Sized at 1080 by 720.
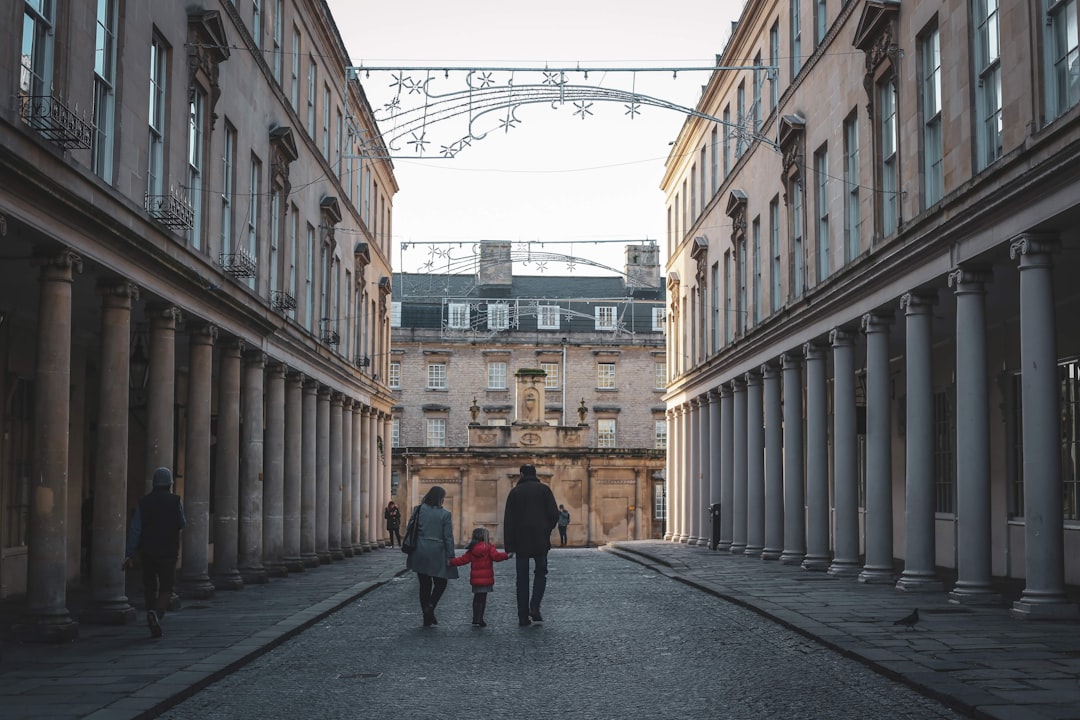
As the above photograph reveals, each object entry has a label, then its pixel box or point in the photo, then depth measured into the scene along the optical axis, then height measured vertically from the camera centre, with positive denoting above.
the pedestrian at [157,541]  14.67 -0.87
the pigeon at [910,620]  14.19 -1.69
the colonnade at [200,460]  14.41 +0.00
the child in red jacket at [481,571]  15.99 -1.31
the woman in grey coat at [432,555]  16.23 -1.14
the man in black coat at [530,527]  16.27 -0.81
